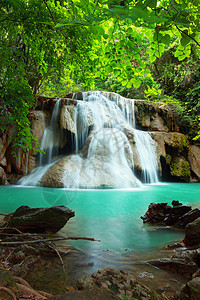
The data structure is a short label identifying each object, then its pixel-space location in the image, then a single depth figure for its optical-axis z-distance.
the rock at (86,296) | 1.11
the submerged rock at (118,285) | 1.36
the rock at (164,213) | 3.70
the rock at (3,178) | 9.52
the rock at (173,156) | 13.15
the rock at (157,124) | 14.90
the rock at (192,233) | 2.44
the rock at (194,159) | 13.87
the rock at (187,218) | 3.21
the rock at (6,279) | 1.11
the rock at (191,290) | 1.29
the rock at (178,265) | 1.90
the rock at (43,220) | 2.54
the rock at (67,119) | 11.09
